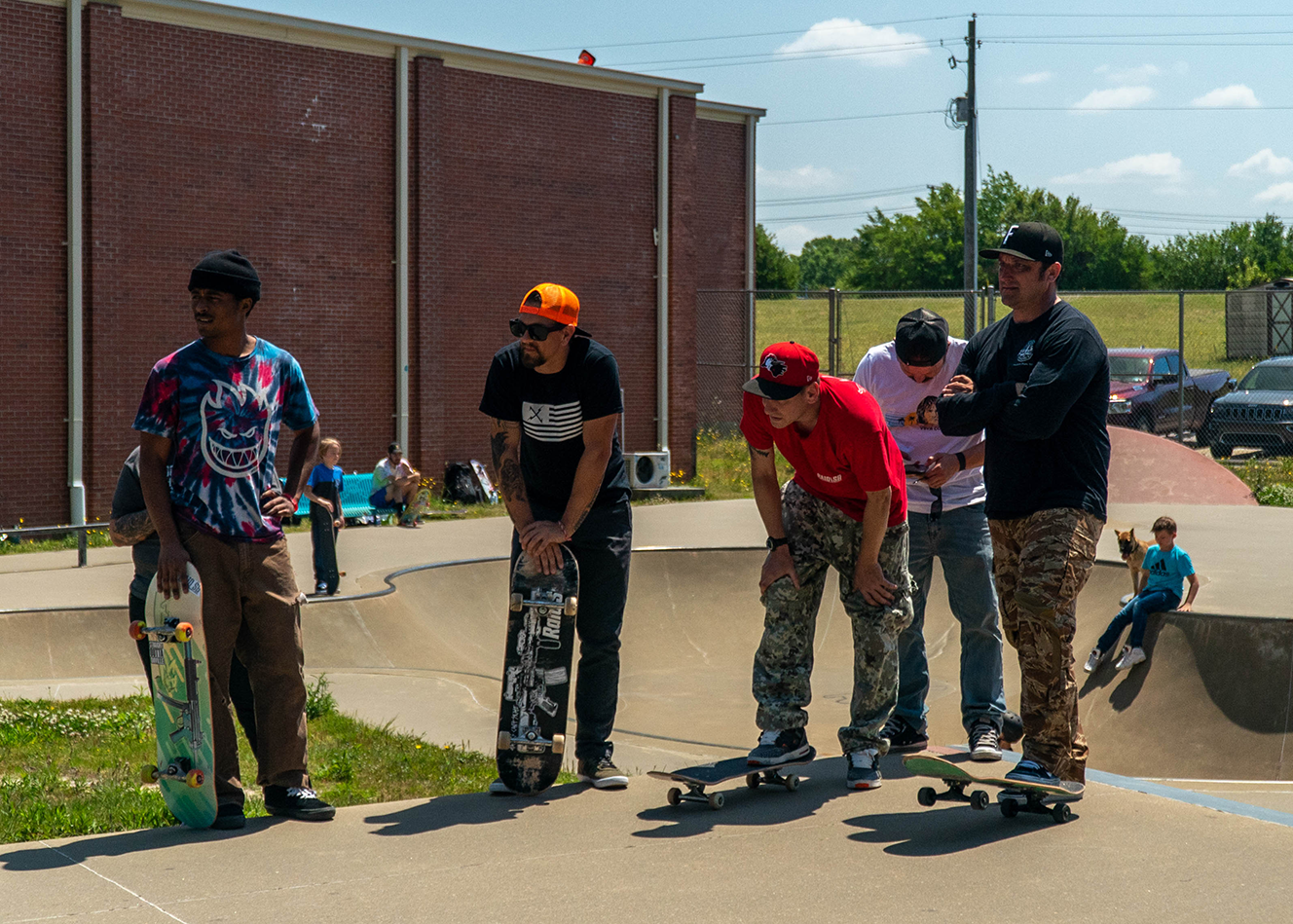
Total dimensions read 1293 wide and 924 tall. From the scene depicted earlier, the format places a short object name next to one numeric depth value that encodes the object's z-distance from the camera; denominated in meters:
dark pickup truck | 22.94
